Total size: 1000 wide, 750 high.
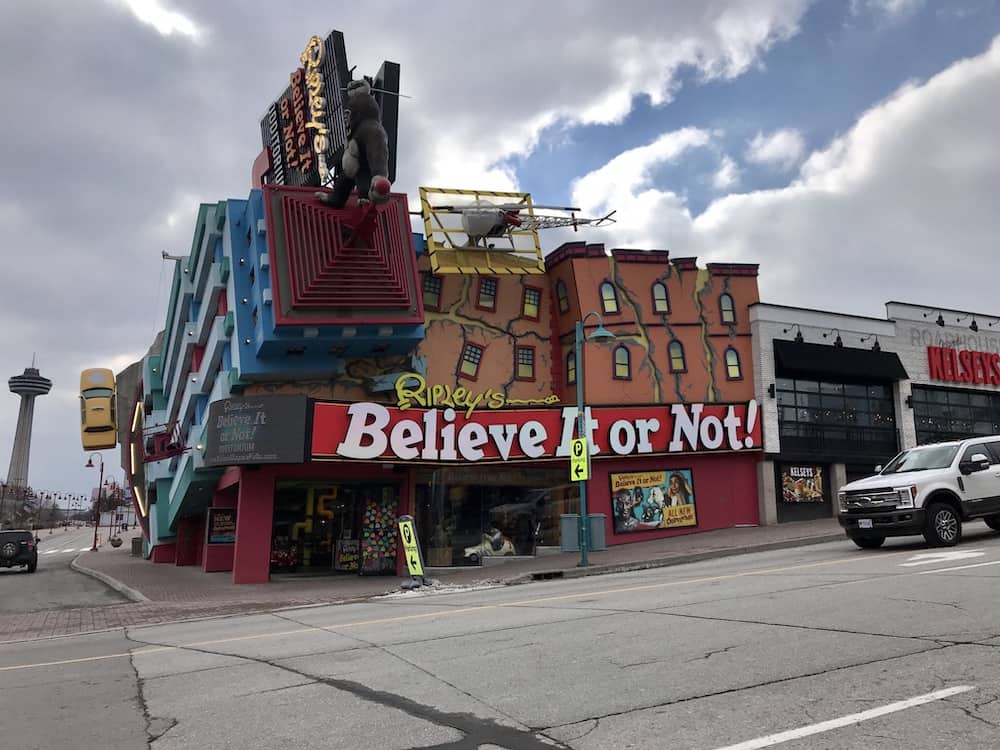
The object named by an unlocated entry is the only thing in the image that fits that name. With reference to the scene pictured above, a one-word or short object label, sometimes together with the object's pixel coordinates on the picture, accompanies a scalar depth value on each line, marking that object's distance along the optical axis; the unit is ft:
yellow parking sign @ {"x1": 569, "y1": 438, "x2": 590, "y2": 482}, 66.80
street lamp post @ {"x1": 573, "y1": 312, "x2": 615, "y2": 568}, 63.93
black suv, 109.40
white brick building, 94.22
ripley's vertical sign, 88.89
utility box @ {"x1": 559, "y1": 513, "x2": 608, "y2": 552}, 75.05
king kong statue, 74.08
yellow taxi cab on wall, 157.58
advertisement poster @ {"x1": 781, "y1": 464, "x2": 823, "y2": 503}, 94.27
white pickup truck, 47.73
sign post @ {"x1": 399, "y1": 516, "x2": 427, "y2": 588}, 61.00
